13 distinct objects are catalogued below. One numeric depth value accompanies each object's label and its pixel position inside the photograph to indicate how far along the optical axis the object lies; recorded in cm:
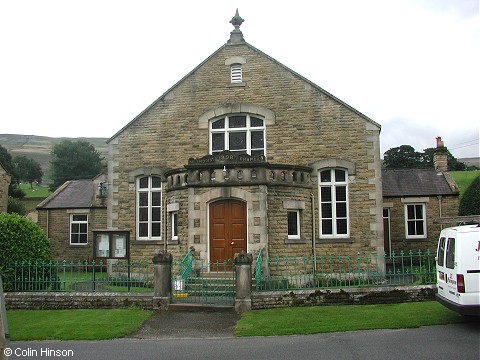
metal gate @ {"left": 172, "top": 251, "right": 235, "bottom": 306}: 1359
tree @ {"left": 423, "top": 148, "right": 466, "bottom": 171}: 7494
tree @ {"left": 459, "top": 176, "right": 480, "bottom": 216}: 2405
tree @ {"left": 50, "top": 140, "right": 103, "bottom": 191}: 7375
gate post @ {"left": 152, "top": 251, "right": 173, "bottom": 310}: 1310
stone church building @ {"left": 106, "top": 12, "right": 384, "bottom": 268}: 1672
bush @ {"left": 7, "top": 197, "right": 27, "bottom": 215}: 4709
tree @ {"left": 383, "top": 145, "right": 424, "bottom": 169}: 7469
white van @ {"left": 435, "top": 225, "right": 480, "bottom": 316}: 970
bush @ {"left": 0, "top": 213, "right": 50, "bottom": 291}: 1431
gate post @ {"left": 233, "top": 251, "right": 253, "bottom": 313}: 1262
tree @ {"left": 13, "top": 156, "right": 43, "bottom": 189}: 9238
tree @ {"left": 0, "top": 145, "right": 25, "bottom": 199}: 6386
